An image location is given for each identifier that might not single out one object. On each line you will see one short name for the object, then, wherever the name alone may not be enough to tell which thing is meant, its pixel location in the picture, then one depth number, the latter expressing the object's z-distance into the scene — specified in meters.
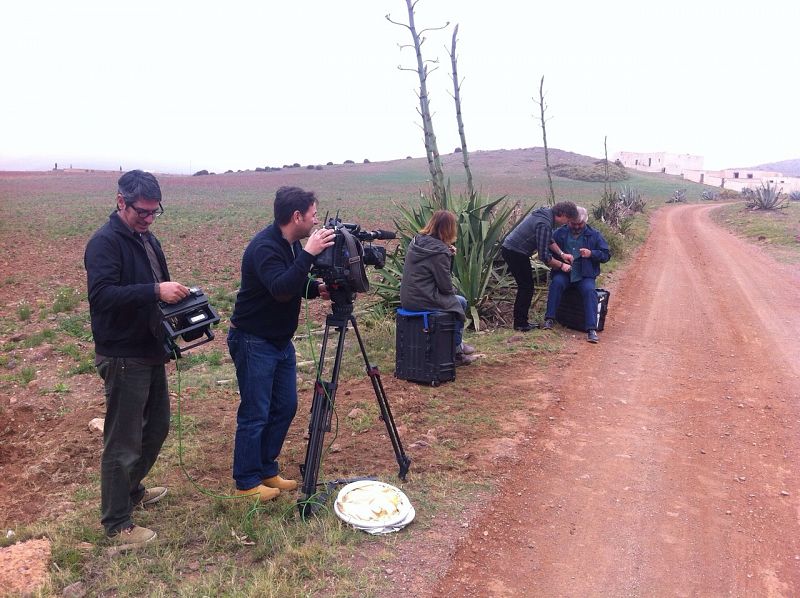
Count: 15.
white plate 3.33
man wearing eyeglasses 3.00
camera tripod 3.41
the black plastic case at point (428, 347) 5.68
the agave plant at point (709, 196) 44.26
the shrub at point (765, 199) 26.42
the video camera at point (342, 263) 3.28
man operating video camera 3.24
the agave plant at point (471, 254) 7.87
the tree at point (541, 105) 15.61
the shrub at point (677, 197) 40.53
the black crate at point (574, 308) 7.59
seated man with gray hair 7.39
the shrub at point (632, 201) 25.91
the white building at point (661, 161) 104.94
